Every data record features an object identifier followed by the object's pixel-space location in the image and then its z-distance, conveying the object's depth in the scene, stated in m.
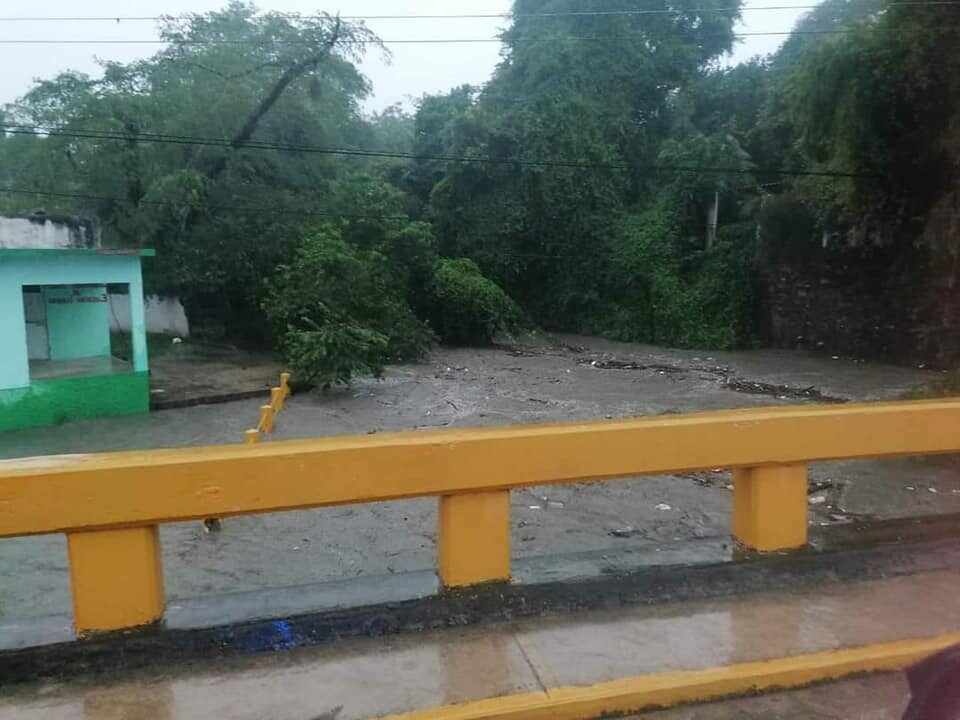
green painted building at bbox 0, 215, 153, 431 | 12.96
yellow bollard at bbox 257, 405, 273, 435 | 12.06
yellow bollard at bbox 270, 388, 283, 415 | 13.15
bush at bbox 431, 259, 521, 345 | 26.31
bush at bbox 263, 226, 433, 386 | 16.77
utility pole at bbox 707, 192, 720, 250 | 28.50
